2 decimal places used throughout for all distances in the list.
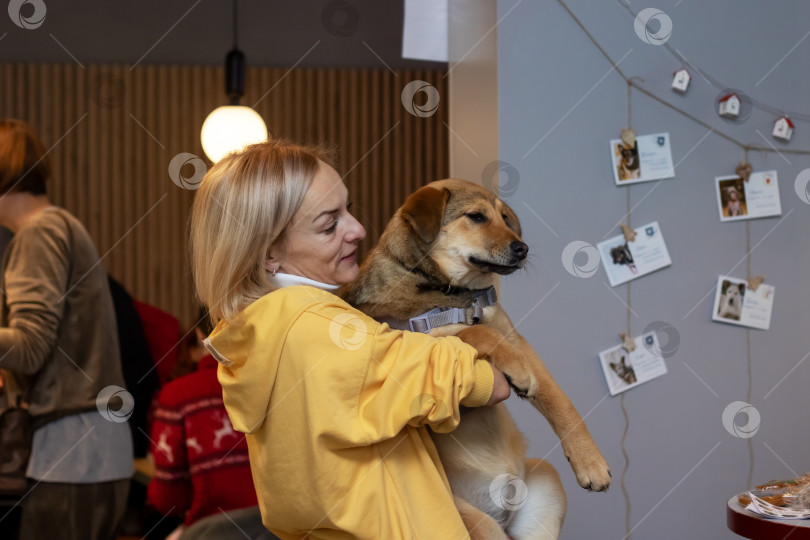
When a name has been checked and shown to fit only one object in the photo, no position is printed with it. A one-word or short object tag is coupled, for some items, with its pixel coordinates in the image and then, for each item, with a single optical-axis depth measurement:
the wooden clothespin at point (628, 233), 2.62
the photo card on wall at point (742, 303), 2.70
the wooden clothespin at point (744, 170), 2.70
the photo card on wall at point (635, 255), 2.62
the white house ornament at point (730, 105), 2.67
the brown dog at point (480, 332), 1.52
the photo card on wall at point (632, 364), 2.61
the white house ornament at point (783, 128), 2.71
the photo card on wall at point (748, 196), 2.71
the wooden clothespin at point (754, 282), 2.72
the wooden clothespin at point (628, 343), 2.60
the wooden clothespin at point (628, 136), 2.62
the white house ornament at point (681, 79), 2.64
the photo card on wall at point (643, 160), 2.62
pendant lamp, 3.83
